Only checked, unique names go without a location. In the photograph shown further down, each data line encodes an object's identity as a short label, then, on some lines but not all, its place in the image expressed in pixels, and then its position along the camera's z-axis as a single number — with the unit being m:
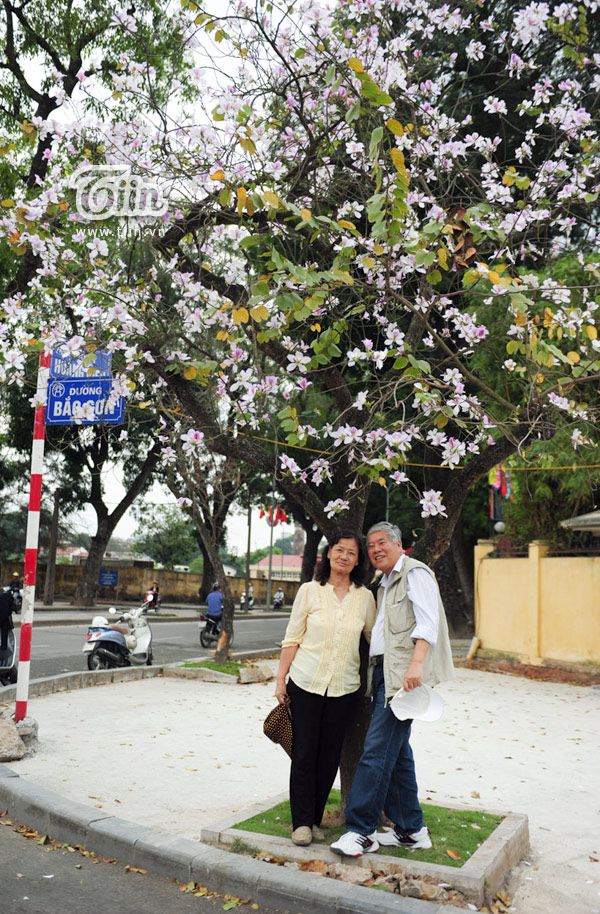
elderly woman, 4.55
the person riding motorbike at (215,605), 18.75
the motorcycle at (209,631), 18.94
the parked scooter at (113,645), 13.19
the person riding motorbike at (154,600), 32.46
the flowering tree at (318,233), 4.82
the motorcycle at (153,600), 30.72
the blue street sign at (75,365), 6.13
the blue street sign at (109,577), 36.44
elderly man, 4.31
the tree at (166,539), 55.28
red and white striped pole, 7.45
